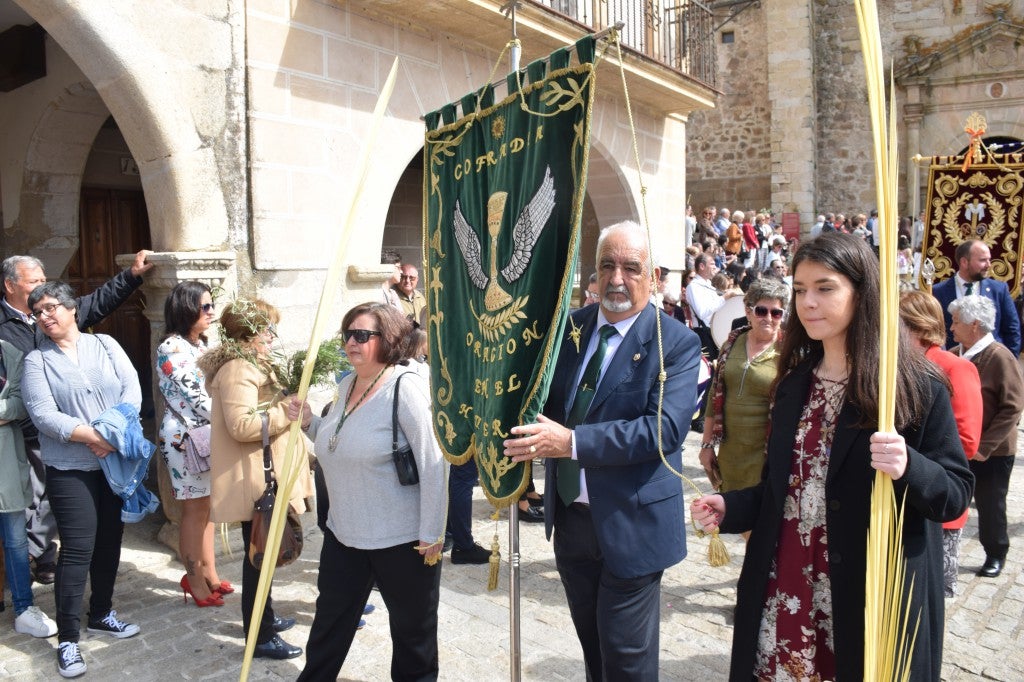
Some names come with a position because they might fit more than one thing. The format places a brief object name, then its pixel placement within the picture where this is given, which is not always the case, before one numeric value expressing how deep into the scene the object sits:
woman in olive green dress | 3.89
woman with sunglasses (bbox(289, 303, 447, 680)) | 3.05
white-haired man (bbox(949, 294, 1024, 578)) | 4.56
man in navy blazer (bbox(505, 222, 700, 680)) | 2.53
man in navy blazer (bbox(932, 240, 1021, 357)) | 6.13
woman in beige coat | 3.70
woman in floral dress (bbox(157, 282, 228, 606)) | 4.19
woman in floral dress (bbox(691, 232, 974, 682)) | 2.05
